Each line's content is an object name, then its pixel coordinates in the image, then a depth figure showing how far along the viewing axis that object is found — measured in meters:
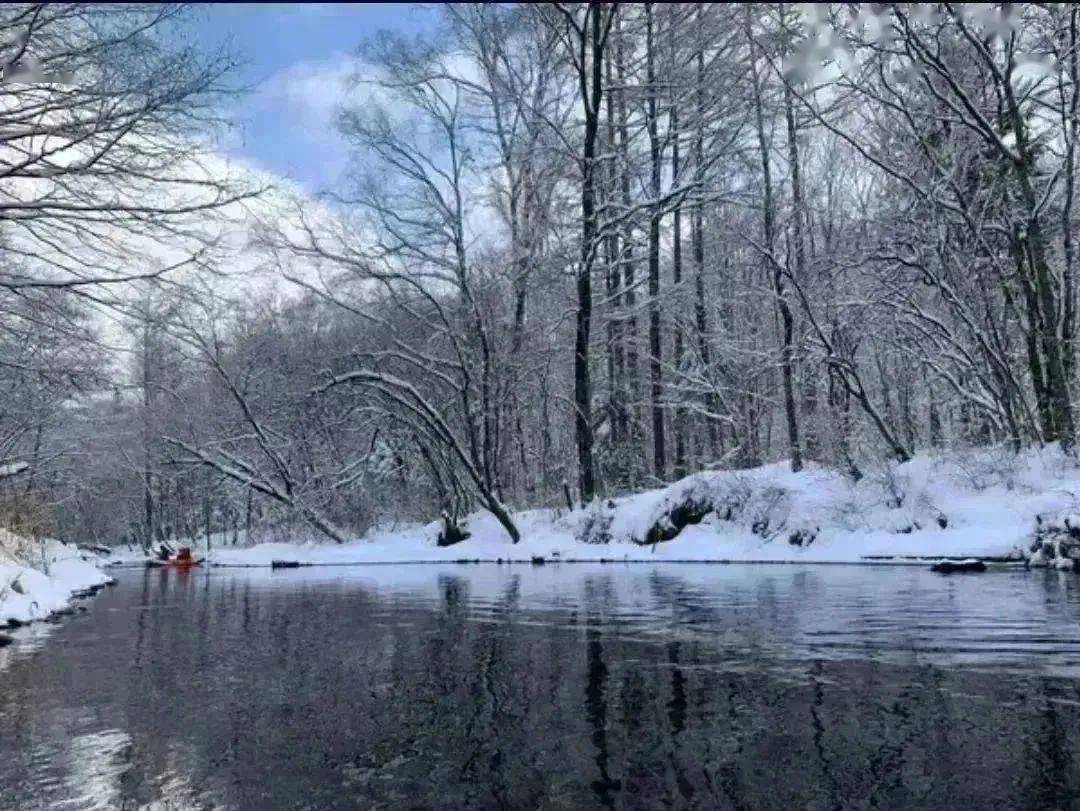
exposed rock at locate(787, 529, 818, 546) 19.14
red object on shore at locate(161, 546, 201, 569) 32.75
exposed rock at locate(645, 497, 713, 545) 22.05
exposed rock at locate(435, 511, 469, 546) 29.14
